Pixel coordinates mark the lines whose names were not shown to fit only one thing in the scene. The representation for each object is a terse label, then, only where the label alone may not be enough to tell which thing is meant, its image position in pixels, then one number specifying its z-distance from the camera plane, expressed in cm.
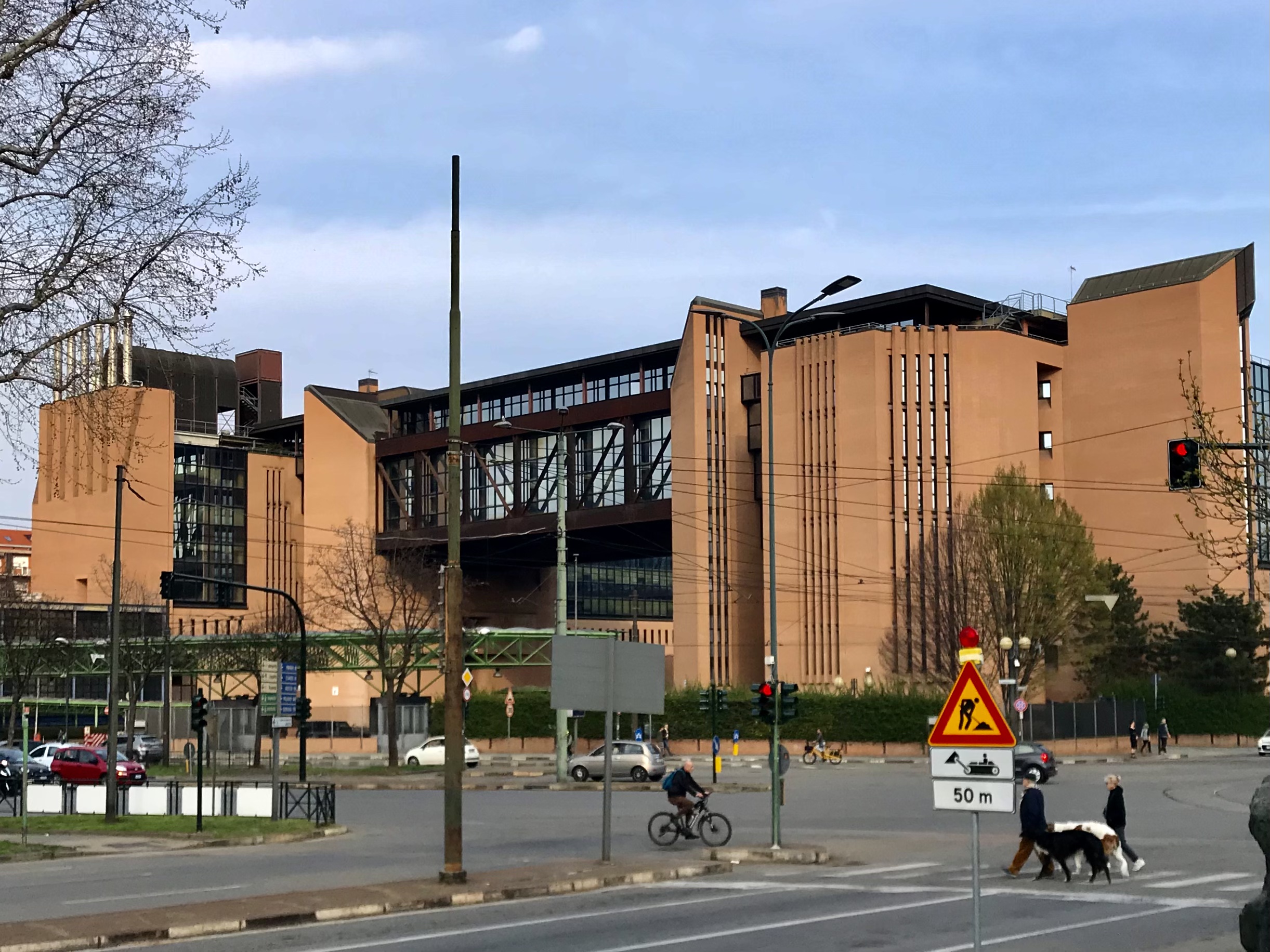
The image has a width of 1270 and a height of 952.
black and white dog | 2095
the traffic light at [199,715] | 3444
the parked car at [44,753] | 5739
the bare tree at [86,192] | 2492
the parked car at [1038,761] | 4753
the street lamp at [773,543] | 2505
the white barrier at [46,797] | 3909
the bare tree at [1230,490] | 1748
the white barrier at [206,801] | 3584
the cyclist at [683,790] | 2697
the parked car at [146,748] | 6600
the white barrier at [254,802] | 3575
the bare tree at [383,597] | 6965
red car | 5553
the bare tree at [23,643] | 7769
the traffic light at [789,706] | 2716
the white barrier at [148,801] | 3719
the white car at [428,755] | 6862
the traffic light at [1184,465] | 2184
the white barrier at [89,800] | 3812
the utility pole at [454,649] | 1984
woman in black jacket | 2284
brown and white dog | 2119
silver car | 5434
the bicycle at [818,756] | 6612
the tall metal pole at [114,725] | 3416
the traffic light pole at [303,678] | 4256
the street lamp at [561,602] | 4803
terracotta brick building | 8062
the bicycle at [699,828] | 2714
